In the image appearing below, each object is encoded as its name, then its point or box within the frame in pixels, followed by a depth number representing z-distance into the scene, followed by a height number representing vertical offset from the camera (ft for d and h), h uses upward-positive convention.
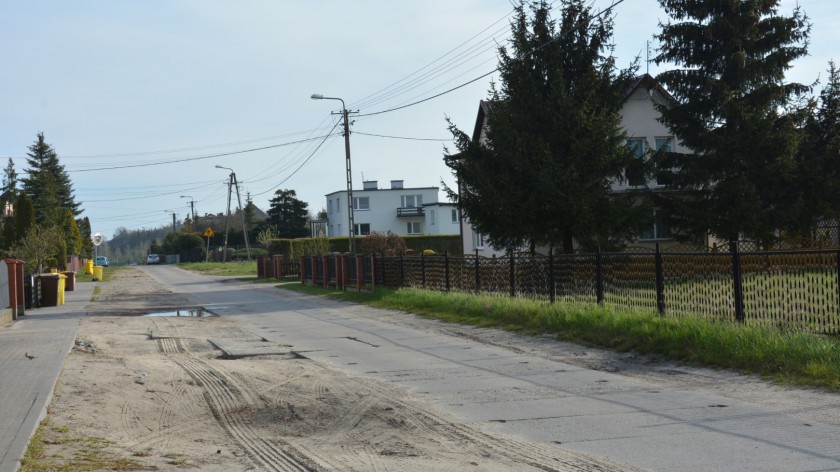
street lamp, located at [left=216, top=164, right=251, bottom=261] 208.85 +20.78
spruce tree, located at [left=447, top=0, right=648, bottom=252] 83.87 +10.78
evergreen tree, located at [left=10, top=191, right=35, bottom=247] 126.82 +7.18
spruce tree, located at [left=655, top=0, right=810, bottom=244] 86.71 +14.60
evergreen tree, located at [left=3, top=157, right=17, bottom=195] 195.52 +21.99
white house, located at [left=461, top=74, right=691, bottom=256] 115.34 +18.46
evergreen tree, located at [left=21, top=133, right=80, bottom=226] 191.62 +22.31
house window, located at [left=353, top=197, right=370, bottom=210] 272.37 +17.19
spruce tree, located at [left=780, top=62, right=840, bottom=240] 86.69 +5.55
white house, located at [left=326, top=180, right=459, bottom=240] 271.69 +13.66
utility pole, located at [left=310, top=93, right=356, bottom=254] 109.09 +10.72
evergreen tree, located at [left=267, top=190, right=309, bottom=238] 312.50 +16.71
